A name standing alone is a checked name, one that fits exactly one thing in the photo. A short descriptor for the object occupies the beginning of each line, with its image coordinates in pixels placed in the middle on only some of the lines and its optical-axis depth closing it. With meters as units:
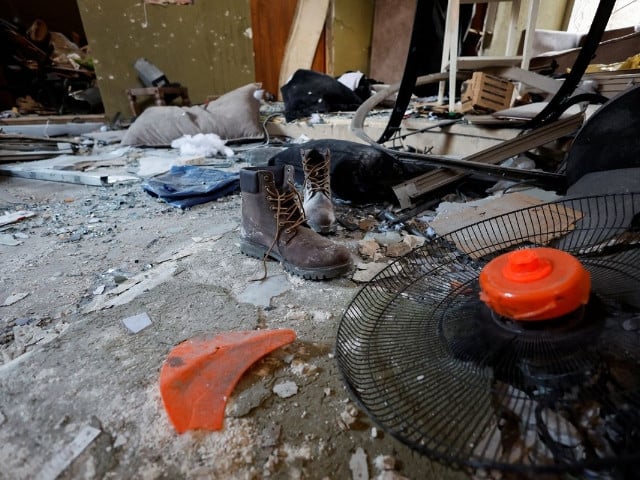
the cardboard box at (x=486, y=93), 2.25
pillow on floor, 3.43
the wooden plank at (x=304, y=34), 5.64
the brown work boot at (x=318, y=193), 1.49
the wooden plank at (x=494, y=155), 1.66
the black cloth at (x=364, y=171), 1.69
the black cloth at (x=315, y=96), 3.54
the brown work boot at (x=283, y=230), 1.16
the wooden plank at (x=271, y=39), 5.52
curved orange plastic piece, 0.67
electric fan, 0.49
